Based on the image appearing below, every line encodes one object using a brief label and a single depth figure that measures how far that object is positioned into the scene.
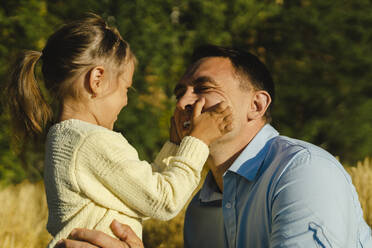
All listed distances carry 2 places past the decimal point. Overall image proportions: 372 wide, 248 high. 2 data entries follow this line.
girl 2.39
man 2.28
